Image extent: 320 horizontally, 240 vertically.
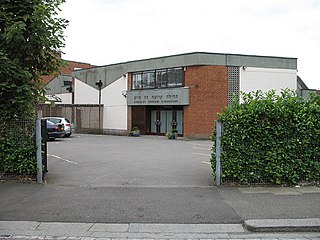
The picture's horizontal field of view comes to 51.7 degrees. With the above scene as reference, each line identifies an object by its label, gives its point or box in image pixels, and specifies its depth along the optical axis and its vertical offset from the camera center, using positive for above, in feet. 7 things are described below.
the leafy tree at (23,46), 25.57 +5.78
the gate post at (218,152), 25.77 -2.75
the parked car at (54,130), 72.59 -3.04
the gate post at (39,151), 26.61 -2.79
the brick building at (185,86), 81.56 +8.08
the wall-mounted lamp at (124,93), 96.43 +6.92
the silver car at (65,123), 78.23 -1.56
